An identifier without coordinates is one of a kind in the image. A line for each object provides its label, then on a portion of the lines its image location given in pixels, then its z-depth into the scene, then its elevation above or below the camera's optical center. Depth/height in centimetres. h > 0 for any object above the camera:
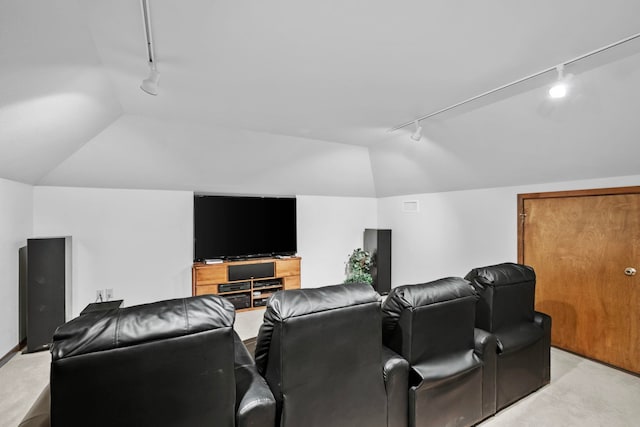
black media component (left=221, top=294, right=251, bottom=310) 446 -134
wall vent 494 +14
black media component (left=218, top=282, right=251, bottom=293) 441 -113
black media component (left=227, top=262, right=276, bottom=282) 448 -91
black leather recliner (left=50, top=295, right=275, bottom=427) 97 -57
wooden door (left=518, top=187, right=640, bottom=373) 271 -54
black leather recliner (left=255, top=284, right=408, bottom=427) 133 -73
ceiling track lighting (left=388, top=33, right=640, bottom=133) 179 +106
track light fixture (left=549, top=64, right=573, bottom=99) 205 +93
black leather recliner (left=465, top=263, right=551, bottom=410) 205 -85
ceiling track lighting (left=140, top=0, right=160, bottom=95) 182 +99
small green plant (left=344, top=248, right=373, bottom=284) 533 -99
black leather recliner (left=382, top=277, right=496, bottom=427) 164 -82
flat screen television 447 -21
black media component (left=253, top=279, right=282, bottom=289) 469 -115
